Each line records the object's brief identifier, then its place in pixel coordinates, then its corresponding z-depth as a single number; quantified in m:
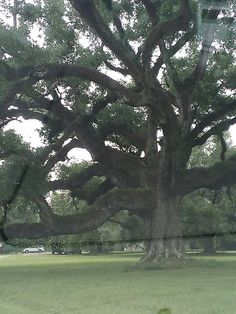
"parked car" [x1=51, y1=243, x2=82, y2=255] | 61.81
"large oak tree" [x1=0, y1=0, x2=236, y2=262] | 19.05
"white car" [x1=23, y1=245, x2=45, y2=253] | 75.34
